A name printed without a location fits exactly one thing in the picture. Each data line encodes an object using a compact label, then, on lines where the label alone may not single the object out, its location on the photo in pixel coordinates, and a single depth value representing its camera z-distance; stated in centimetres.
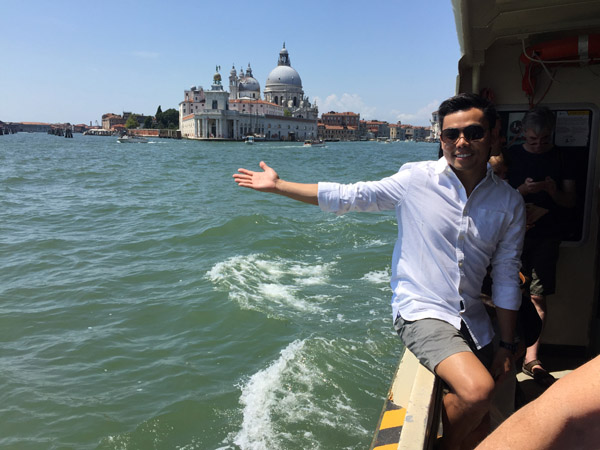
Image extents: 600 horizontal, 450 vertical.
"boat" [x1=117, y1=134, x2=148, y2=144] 8581
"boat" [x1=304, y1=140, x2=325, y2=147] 8372
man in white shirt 196
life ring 284
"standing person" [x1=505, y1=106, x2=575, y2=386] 281
